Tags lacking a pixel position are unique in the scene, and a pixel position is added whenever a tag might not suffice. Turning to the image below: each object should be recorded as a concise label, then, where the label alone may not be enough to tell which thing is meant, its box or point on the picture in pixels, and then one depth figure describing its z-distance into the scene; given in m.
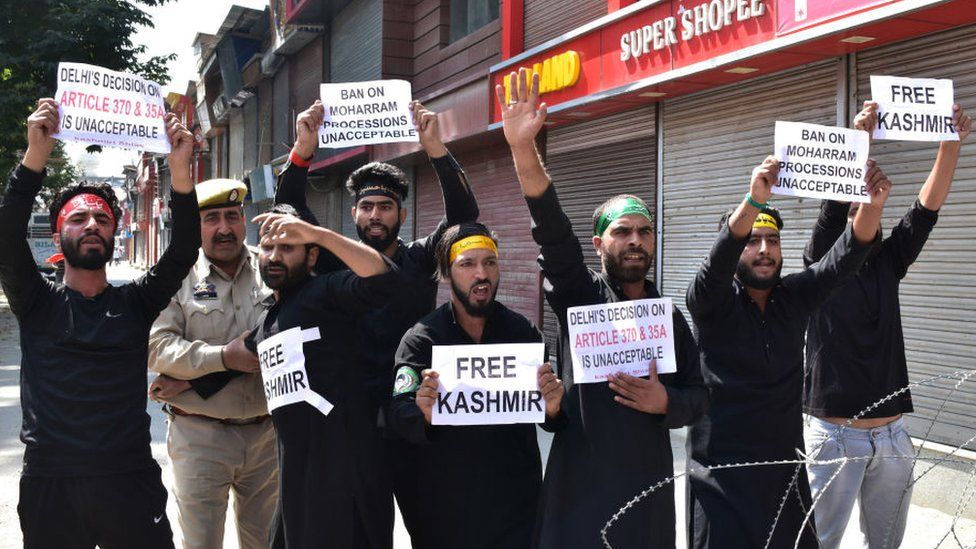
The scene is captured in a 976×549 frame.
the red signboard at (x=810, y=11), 6.06
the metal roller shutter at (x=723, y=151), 7.07
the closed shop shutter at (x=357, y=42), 15.43
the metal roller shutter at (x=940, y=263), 5.80
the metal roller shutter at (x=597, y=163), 9.21
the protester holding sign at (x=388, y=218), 3.46
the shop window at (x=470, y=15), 12.71
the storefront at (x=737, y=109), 5.89
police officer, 3.62
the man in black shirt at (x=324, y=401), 2.96
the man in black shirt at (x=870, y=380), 3.73
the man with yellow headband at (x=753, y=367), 3.02
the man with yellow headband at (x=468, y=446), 2.90
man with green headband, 2.75
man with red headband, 2.98
